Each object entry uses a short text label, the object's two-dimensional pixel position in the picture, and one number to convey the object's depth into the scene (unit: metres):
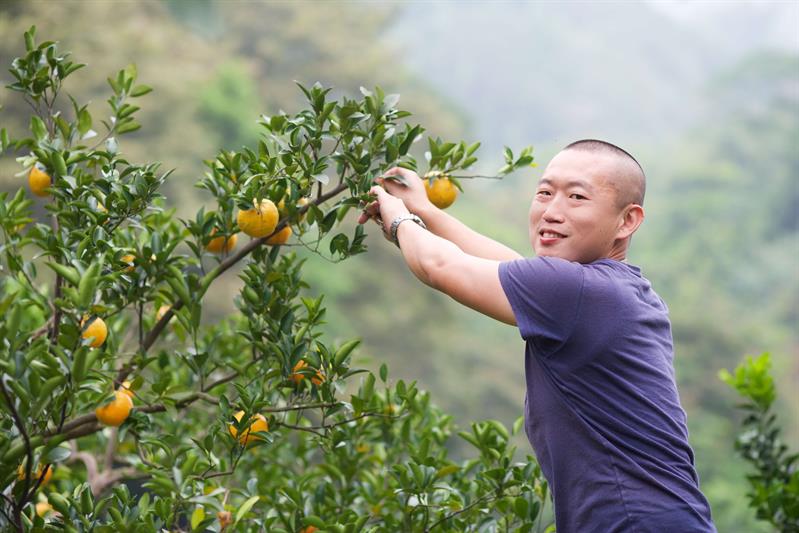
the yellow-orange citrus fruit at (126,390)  4.60
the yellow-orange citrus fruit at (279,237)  4.70
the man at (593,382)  4.32
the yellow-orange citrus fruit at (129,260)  4.59
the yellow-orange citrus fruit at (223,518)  4.62
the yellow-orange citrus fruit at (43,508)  4.95
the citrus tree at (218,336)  4.44
